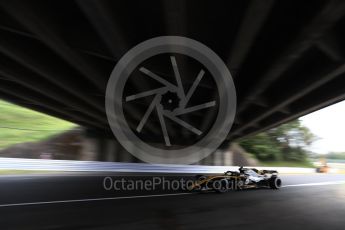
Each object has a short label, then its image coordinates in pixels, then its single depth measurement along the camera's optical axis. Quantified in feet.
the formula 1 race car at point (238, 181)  38.77
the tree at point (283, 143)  143.02
